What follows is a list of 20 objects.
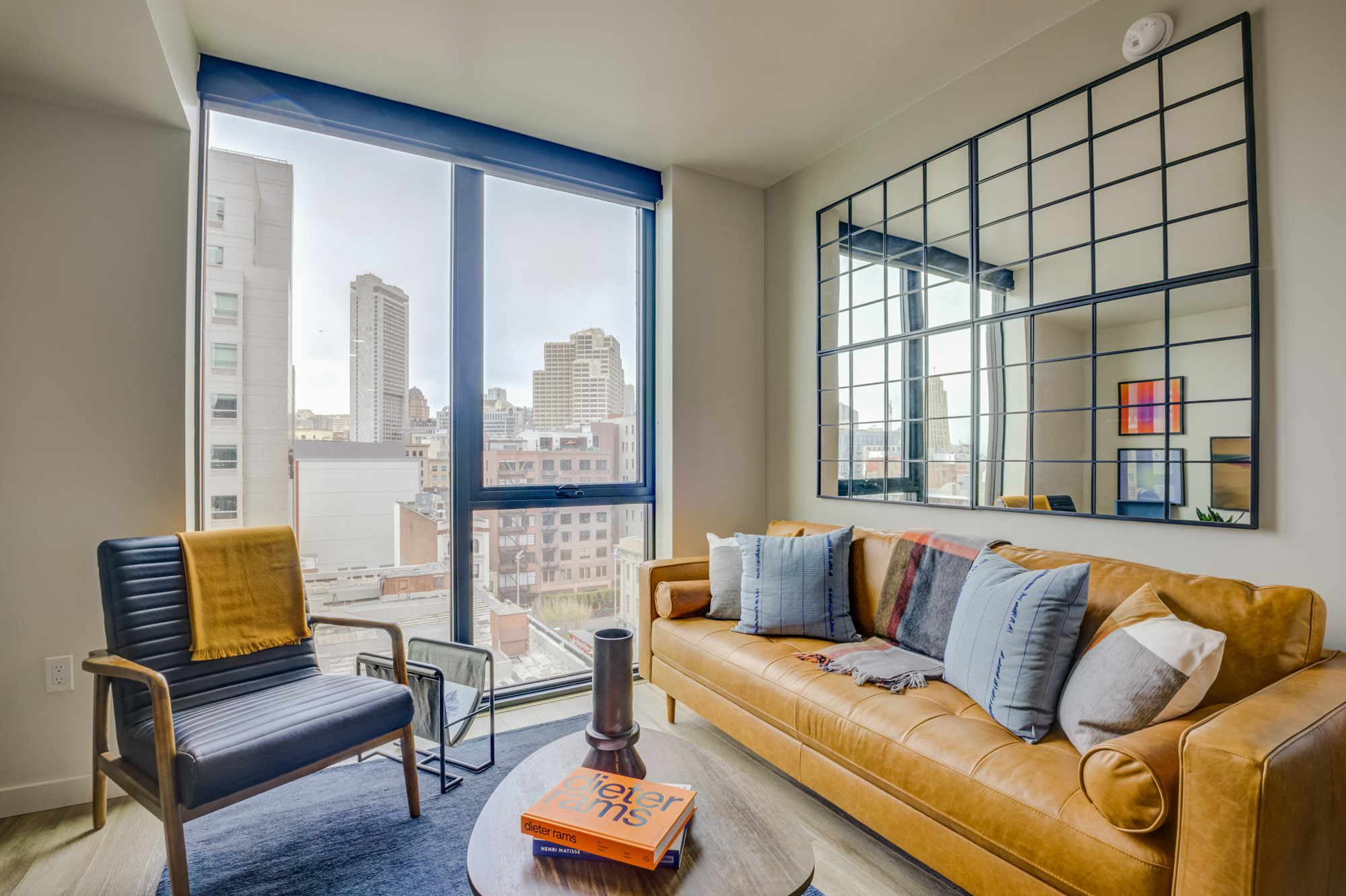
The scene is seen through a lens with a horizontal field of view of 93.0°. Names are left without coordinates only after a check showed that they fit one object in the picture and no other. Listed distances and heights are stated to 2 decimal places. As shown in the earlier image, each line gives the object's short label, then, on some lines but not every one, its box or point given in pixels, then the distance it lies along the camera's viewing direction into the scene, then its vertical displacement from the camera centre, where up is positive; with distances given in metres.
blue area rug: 1.74 -1.17
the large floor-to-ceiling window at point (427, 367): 2.59 +0.40
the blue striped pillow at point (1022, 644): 1.66 -0.53
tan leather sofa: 1.10 -0.71
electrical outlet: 2.13 -0.74
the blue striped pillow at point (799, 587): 2.51 -0.54
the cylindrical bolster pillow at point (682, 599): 2.79 -0.64
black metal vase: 1.40 -0.57
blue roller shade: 2.52 +1.46
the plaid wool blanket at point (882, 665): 2.00 -0.70
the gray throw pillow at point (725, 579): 2.75 -0.55
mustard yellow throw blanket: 2.06 -0.46
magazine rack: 2.24 -0.86
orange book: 1.14 -0.69
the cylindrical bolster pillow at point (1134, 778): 1.18 -0.62
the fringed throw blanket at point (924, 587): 2.24 -0.49
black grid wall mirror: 1.92 +0.53
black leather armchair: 1.58 -0.74
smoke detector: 2.00 +1.33
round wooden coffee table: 1.13 -0.77
